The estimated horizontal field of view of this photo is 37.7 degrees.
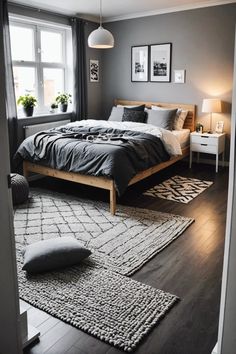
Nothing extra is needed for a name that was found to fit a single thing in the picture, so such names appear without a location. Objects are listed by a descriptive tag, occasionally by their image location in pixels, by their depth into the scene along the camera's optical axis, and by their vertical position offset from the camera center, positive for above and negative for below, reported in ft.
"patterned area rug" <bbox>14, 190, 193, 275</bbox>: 9.59 -3.99
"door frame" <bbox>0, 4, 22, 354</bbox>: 4.97 -2.34
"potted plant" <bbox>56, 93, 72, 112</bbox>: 19.65 +0.25
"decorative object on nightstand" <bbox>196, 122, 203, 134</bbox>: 19.03 -1.33
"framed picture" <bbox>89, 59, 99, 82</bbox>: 21.57 +2.12
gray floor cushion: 8.50 -3.71
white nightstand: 17.76 -2.05
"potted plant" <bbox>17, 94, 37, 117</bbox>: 17.28 +0.14
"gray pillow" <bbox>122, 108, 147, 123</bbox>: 19.30 -0.67
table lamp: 17.81 -0.14
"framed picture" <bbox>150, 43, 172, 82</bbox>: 19.72 +2.36
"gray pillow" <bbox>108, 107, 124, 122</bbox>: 20.07 -0.57
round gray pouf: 13.56 -3.28
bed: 12.77 -2.77
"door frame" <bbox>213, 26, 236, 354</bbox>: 4.93 -2.55
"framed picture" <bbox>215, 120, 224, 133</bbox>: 18.56 -1.23
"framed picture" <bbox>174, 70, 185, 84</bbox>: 19.41 +1.51
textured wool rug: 6.62 -4.18
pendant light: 14.15 +2.66
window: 17.48 +2.40
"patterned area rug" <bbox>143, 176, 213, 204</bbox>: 14.39 -3.73
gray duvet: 12.71 -1.87
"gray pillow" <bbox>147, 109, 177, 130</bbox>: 18.56 -0.76
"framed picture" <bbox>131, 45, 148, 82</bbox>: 20.58 +2.39
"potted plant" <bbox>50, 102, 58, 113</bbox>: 19.33 -0.13
